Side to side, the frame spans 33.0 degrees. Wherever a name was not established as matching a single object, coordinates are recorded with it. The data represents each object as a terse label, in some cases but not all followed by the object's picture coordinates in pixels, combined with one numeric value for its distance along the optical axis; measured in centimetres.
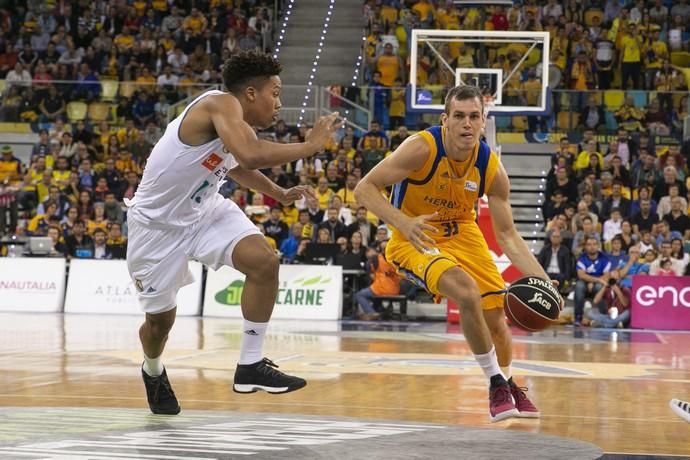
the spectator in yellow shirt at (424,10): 2383
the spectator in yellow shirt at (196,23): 2539
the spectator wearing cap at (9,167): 2122
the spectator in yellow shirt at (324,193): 1912
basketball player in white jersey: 643
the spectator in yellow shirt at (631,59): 2222
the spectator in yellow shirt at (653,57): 2206
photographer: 1669
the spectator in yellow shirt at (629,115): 2034
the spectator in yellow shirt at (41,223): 1938
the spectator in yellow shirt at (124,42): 2498
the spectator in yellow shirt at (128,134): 2111
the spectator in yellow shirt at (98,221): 1906
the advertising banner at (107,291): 1756
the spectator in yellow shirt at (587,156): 2011
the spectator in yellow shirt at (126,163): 2088
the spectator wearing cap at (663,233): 1748
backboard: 1788
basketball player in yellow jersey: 694
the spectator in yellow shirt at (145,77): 2378
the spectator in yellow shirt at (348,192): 1936
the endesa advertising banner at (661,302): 1656
